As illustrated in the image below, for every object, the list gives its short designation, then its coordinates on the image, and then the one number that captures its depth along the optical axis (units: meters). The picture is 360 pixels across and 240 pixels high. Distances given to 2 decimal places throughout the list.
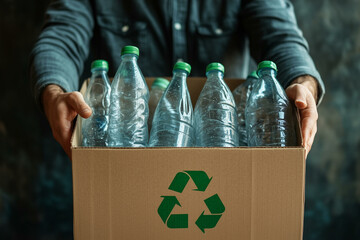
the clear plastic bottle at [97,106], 0.92
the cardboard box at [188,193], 0.64
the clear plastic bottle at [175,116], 0.86
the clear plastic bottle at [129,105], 0.88
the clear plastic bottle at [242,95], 1.06
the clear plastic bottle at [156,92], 1.02
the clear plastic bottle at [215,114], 0.87
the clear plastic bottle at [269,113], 0.83
